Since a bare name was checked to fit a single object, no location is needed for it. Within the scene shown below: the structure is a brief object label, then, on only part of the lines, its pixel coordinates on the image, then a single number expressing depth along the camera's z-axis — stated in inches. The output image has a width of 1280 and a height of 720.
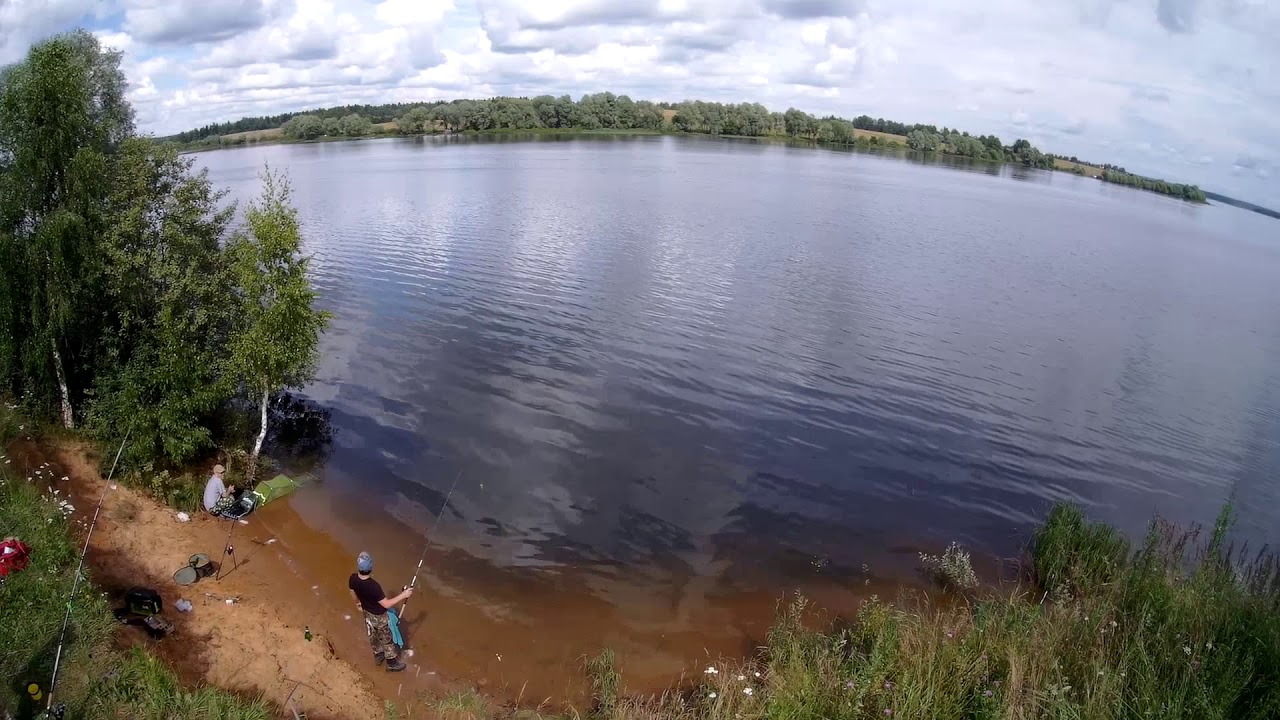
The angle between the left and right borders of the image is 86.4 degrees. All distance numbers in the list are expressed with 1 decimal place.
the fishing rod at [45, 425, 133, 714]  382.5
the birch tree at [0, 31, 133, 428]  669.3
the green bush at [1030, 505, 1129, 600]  621.3
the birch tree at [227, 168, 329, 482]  721.6
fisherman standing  497.0
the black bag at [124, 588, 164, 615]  505.7
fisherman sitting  687.1
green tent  732.7
